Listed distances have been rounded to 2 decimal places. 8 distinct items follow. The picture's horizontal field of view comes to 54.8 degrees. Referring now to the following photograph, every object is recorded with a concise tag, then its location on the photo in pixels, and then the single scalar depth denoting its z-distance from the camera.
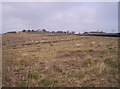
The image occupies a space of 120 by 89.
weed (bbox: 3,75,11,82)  5.67
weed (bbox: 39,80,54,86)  5.05
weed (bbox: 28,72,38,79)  5.81
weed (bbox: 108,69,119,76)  6.15
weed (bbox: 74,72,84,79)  5.78
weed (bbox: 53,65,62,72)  6.84
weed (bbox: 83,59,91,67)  7.58
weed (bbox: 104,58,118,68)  7.36
